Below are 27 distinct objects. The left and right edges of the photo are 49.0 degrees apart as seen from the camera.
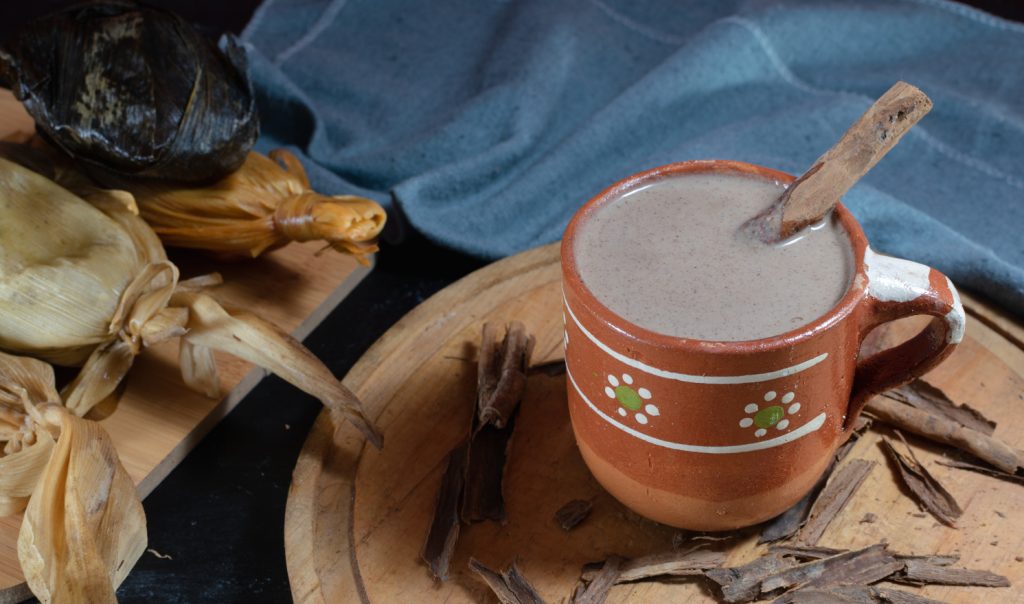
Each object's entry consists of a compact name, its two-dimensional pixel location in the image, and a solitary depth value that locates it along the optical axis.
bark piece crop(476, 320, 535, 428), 0.91
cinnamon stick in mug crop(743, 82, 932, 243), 0.74
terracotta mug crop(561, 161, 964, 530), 0.69
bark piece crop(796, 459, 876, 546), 0.82
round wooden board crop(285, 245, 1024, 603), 0.80
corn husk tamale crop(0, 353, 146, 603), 0.81
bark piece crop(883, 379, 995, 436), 0.89
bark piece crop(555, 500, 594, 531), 0.84
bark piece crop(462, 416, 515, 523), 0.84
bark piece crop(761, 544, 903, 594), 0.78
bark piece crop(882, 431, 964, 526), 0.83
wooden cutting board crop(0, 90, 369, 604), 0.95
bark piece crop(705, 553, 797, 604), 0.77
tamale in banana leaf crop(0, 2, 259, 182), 1.01
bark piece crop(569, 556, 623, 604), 0.78
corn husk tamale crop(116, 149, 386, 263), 1.08
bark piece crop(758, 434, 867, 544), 0.82
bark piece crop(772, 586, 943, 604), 0.77
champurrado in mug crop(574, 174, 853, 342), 0.70
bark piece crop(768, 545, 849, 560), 0.80
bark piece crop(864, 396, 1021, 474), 0.85
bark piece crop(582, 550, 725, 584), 0.79
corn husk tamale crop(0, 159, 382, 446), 0.93
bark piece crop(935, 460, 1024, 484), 0.85
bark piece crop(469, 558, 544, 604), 0.78
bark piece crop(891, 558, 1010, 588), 0.77
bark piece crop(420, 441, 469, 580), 0.81
